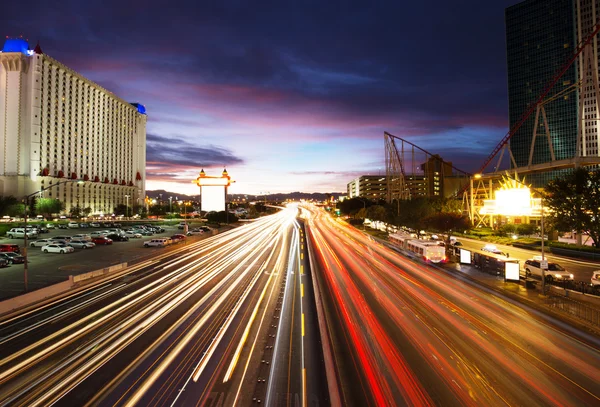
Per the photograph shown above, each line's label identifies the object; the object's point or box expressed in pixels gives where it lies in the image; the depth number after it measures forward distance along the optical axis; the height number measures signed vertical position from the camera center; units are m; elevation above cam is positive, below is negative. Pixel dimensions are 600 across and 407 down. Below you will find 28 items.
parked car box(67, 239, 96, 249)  45.10 -4.78
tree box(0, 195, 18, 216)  72.55 +1.25
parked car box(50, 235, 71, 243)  47.63 -4.28
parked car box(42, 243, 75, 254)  41.06 -4.92
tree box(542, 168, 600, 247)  36.72 +0.21
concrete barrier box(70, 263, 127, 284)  25.32 -5.32
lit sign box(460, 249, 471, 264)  32.41 -4.80
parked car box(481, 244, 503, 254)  35.44 -4.63
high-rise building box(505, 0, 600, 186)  137.38 +62.57
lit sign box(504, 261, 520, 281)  24.75 -4.78
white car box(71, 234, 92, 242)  47.79 -4.19
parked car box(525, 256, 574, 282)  24.39 -5.05
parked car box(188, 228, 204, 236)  67.64 -4.95
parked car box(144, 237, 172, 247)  48.50 -5.03
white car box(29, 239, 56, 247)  46.03 -4.68
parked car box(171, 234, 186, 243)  54.79 -5.00
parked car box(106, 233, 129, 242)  56.11 -4.84
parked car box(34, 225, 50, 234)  62.55 -4.07
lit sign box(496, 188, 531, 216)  49.56 +0.74
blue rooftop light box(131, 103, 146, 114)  179.71 +54.16
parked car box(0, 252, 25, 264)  32.94 -4.80
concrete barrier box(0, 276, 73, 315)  18.39 -5.28
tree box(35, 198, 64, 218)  101.19 +0.73
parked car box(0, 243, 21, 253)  38.27 -4.51
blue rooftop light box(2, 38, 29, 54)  108.62 +52.46
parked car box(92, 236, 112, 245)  51.04 -4.95
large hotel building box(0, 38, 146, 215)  108.38 +27.72
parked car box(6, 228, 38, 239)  58.12 -4.20
